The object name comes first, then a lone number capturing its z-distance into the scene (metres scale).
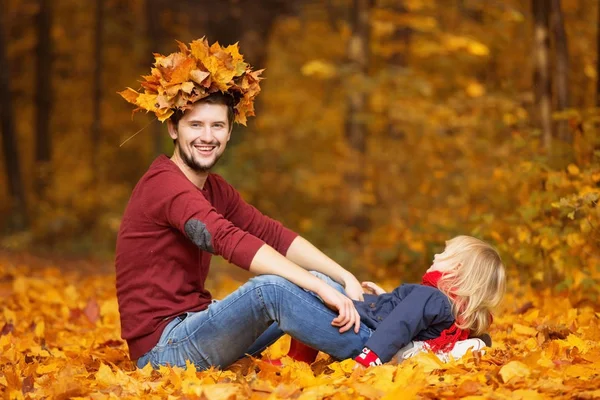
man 7.08
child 7.19
